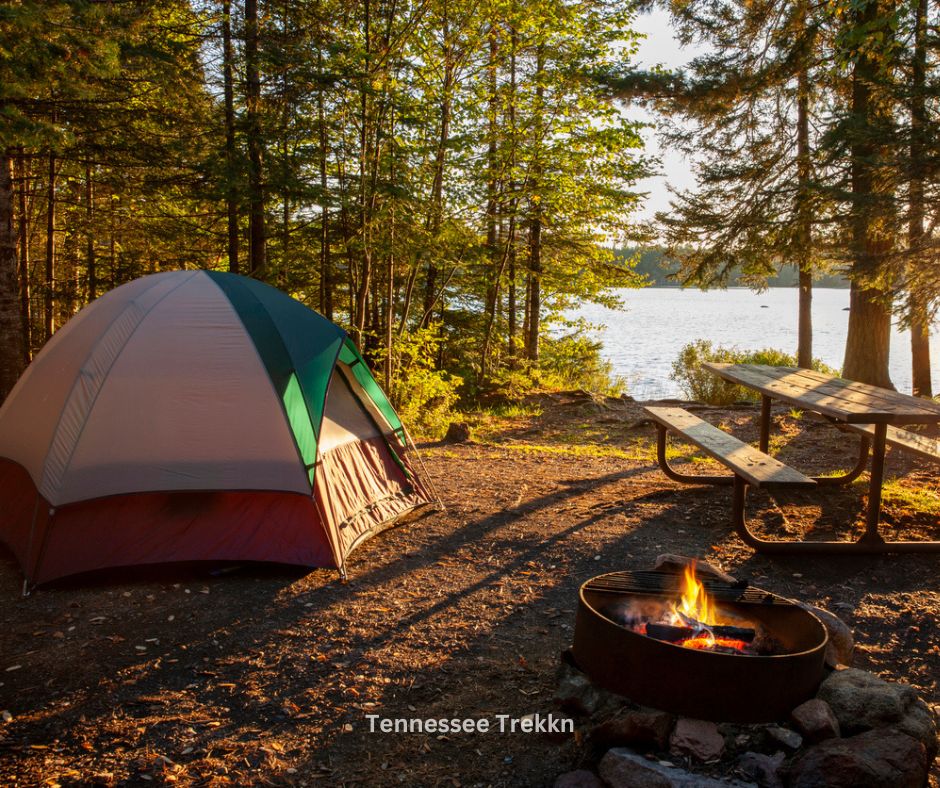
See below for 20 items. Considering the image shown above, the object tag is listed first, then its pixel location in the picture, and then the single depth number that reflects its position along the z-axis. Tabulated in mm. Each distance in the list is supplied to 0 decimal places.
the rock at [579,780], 2604
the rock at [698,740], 2639
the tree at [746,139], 10789
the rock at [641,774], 2467
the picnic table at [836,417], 4547
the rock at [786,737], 2658
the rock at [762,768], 2520
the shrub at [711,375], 14000
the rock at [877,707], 2738
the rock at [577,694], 3020
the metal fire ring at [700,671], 2748
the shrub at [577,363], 17344
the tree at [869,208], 8289
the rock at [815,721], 2699
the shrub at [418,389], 10953
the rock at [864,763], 2436
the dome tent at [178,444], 4613
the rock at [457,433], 9922
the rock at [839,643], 3525
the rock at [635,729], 2713
